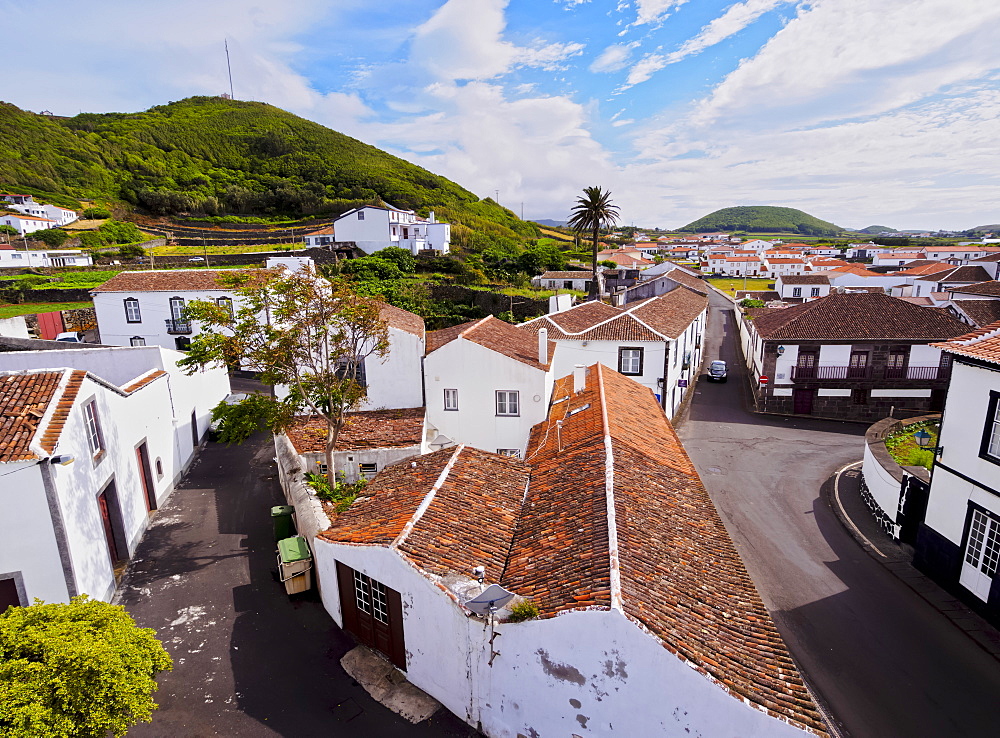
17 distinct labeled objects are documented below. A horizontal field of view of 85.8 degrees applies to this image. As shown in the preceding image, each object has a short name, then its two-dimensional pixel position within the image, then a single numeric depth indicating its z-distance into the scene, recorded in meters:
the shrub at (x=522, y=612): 8.68
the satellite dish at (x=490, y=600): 8.80
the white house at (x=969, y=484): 14.16
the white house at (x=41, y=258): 59.53
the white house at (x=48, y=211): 76.00
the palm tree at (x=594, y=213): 55.19
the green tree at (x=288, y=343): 15.93
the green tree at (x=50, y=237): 65.50
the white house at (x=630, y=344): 30.14
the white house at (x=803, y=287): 70.50
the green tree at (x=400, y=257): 58.81
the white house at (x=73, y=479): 11.30
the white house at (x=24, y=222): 68.06
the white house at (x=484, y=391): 20.72
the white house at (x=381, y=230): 65.62
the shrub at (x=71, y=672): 6.61
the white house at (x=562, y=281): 62.94
